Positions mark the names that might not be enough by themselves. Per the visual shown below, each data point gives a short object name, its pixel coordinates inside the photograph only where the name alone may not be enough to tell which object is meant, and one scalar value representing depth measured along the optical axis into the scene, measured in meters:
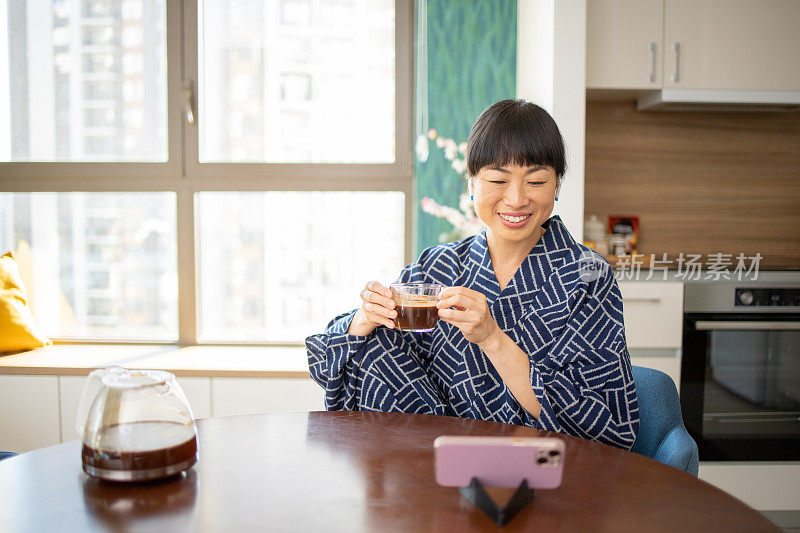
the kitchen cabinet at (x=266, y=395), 2.79
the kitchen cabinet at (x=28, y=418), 2.80
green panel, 3.10
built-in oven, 2.72
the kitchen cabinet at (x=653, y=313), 2.70
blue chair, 1.34
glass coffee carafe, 0.92
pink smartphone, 0.84
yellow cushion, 2.93
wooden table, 0.84
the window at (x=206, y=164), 3.21
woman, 1.35
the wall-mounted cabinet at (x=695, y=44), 2.76
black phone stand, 0.82
